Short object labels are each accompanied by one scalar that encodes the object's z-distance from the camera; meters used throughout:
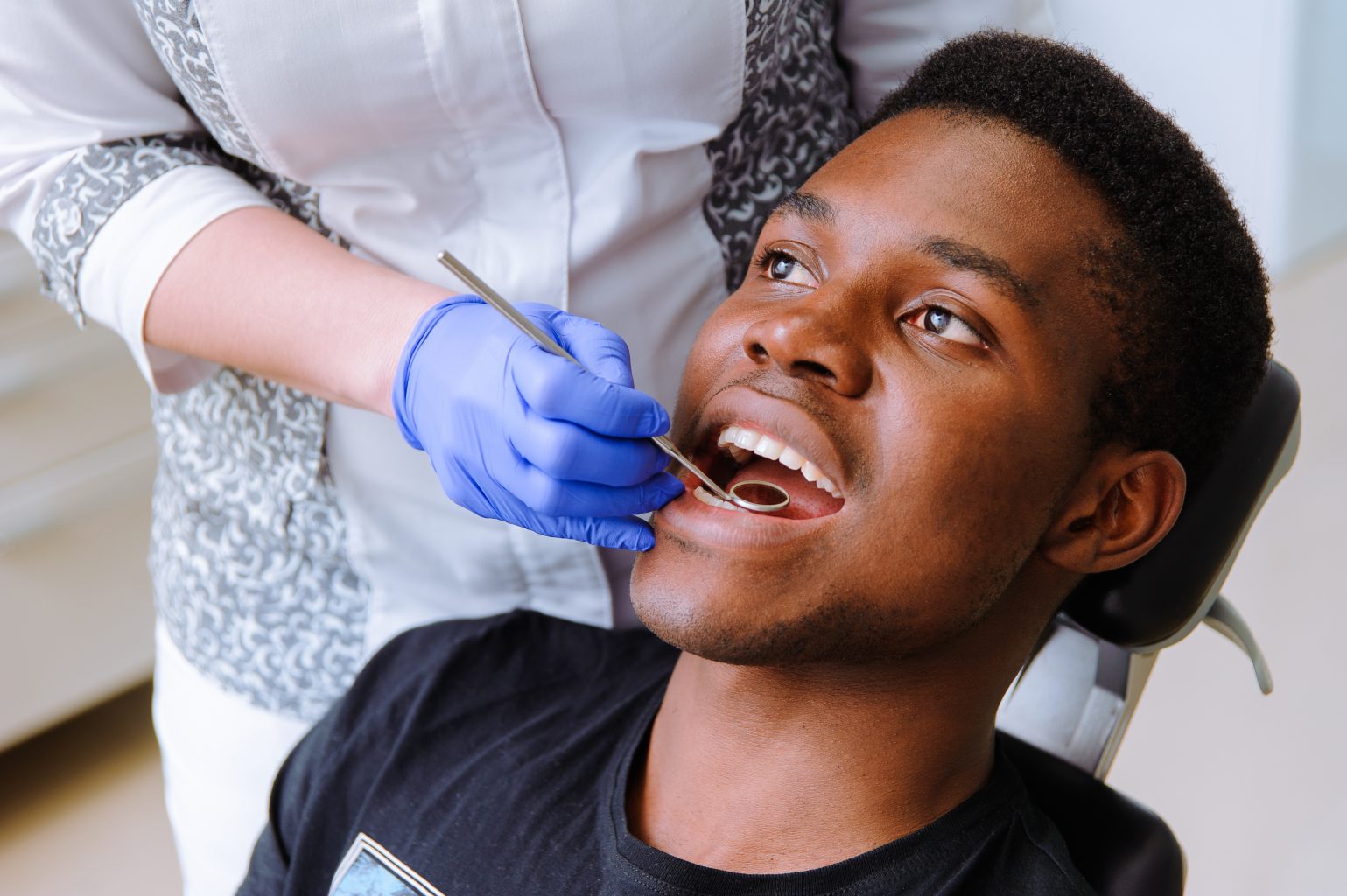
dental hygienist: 1.11
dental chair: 1.14
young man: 1.02
